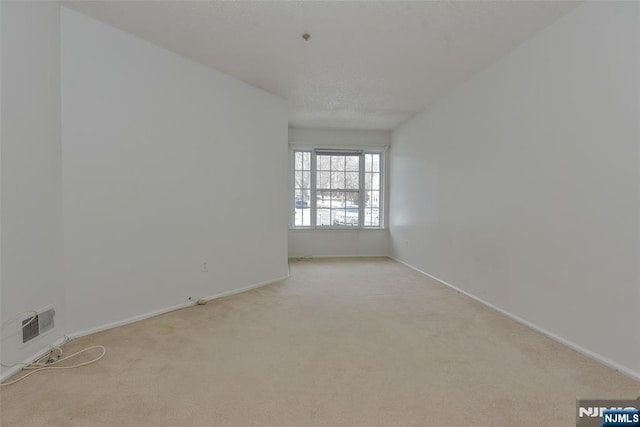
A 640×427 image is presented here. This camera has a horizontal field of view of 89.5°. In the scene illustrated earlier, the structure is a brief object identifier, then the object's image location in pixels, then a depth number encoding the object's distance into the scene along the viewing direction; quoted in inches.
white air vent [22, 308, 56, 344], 84.7
